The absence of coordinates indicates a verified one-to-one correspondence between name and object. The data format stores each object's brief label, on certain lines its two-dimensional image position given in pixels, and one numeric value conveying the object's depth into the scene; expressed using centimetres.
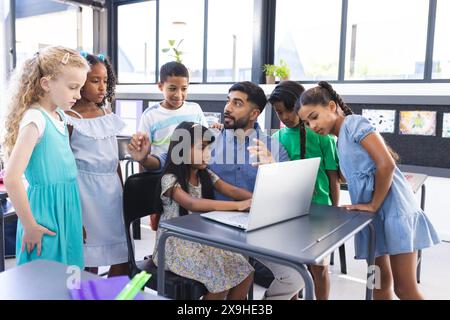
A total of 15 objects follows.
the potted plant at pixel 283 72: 400
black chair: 139
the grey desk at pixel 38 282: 80
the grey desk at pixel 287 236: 102
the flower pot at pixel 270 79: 408
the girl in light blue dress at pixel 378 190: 144
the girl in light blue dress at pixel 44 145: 127
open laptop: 113
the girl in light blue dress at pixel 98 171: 156
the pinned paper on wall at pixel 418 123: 326
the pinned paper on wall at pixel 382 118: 343
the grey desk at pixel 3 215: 152
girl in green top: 179
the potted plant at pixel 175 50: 482
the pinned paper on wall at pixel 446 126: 320
